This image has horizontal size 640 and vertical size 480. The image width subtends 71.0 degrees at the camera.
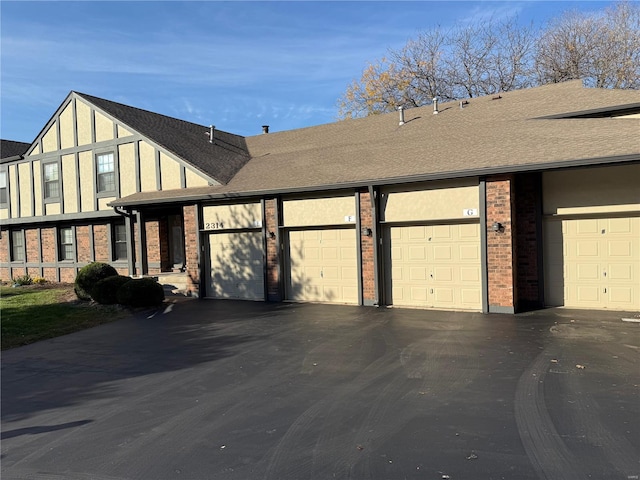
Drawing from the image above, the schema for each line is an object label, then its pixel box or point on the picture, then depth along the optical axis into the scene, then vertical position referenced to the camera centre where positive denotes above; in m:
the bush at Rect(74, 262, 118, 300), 13.24 -1.06
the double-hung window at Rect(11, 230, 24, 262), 20.62 -0.09
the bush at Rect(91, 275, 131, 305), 12.55 -1.35
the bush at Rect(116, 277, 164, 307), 12.12 -1.47
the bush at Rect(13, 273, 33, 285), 18.47 -1.53
